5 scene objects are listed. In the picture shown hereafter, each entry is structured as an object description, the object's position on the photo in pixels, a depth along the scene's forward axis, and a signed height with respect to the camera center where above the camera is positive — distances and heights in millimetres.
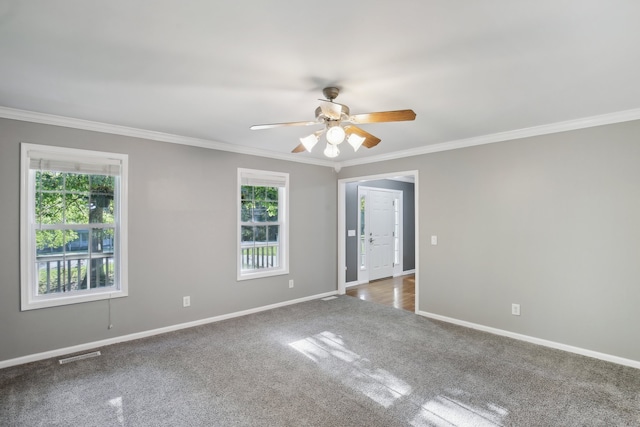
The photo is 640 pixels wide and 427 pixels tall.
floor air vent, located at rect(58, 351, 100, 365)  3016 -1332
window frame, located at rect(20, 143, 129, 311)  2992 -95
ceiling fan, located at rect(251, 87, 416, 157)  2264 +716
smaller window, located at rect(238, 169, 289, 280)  4566 -71
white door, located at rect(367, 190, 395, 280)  6797 -314
